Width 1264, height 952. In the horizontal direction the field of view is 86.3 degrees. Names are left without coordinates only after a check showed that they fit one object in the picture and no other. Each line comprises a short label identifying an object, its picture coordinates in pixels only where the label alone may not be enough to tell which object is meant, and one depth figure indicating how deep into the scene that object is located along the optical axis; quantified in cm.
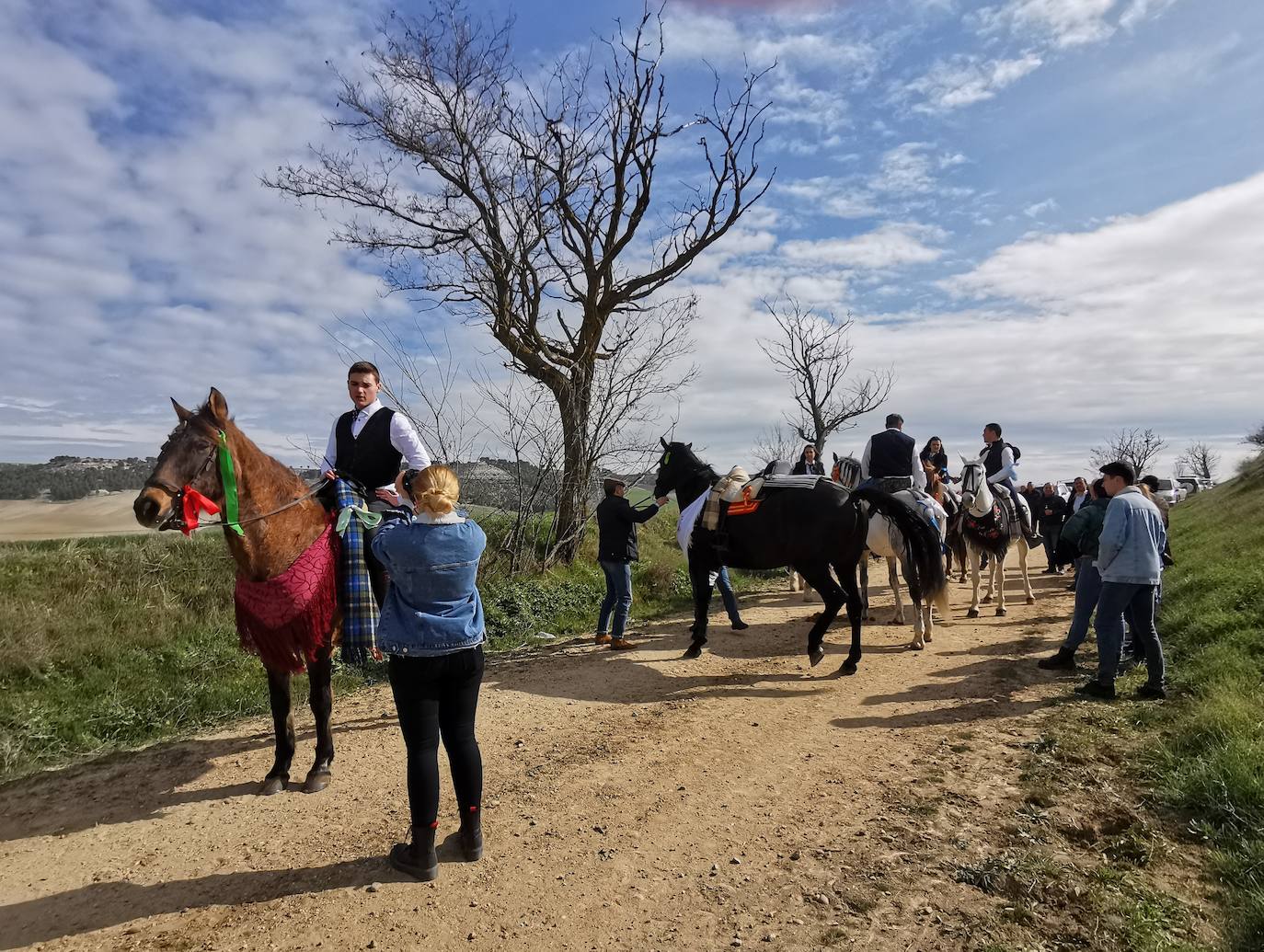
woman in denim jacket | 337
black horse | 713
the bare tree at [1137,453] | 5084
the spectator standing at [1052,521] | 1567
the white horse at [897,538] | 775
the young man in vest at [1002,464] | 1034
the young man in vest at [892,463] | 809
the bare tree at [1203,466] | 5775
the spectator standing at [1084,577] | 675
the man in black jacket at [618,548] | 845
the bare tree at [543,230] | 1428
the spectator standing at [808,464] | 1211
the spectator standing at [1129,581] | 573
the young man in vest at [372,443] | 498
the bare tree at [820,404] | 2028
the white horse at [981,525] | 995
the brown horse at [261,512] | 388
